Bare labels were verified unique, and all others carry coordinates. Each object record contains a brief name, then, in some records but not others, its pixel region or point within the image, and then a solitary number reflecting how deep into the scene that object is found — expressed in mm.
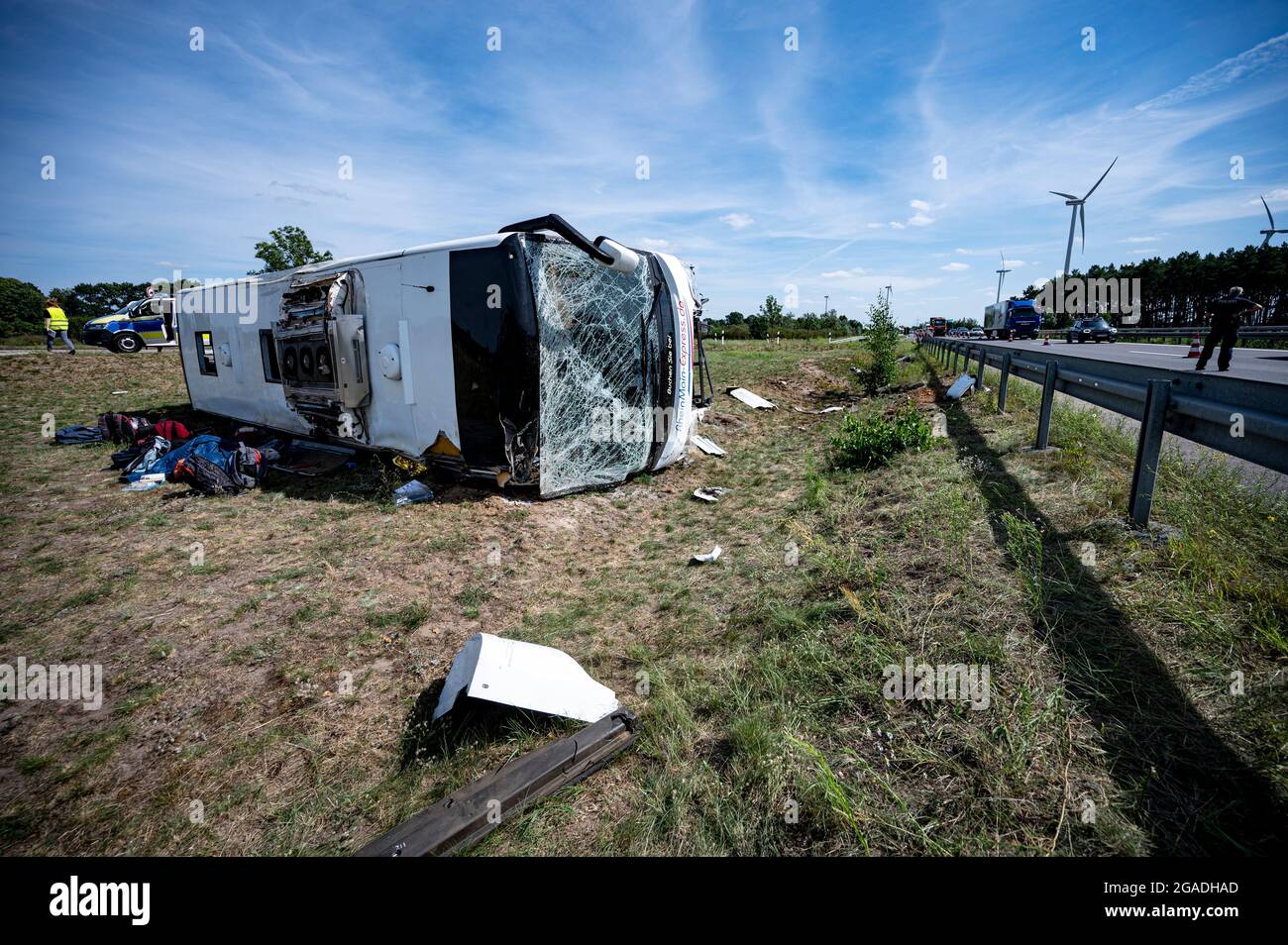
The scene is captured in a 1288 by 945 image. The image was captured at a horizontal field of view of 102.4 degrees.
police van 16766
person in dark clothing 9430
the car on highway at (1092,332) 27906
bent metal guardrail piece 1904
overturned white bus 5422
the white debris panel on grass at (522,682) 2539
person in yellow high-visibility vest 15974
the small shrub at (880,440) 5910
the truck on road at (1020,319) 33281
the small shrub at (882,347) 14016
